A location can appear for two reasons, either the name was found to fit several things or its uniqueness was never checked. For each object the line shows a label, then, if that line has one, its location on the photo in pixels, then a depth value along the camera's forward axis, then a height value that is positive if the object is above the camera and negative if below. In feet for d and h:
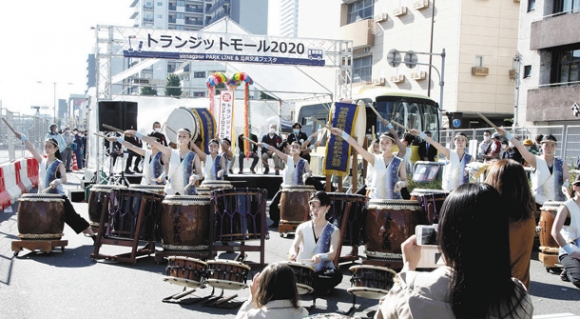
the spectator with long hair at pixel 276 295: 13.34 -3.32
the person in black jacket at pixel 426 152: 57.77 -1.64
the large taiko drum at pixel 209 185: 36.04 -3.31
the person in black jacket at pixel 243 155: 67.31 -2.85
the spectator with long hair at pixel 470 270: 7.26 -1.46
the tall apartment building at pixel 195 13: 367.04 +64.11
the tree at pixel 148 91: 212.78 +10.56
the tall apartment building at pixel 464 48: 110.22 +14.39
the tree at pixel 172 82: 204.46 +13.05
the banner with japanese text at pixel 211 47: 60.13 +7.05
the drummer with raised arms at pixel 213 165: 38.70 -2.29
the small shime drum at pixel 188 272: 20.70 -4.52
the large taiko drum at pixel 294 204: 35.73 -4.03
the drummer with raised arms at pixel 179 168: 29.71 -1.93
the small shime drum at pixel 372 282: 19.39 -4.34
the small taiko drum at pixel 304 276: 19.43 -4.29
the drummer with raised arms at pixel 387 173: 27.58 -1.69
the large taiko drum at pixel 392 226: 25.12 -3.51
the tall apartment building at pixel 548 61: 83.92 +9.92
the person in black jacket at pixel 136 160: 62.23 -3.61
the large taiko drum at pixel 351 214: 25.99 -3.25
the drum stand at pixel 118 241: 27.40 -4.88
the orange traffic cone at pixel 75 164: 92.20 -6.06
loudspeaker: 45.70 +0.54
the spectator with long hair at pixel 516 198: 10.73 -1.00
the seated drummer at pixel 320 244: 21.67 -3.72
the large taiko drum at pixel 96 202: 32.37 -3.87
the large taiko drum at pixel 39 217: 29.04 -4.22
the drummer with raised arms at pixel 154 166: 32.24 -2.03
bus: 65.00 +2.21
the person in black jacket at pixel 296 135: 61.75 -0.64
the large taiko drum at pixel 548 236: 27.45 -4.07
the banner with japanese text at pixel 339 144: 35.40 -0.76
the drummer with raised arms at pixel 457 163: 31.14 -1.34
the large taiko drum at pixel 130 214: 27.68 -3.75
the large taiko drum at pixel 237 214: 27.37 -3.57
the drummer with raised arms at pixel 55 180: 30.45 -2.81
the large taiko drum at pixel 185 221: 27.15 -3.89
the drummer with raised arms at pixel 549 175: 28.63 -1.59
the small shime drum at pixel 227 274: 20.17 -4.43
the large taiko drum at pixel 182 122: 45.29 +0.15
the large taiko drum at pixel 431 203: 25.41 -2.65
